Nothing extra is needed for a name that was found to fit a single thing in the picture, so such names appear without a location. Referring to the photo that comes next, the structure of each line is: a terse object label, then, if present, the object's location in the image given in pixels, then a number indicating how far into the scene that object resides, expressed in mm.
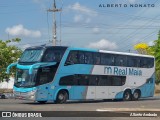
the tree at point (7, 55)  55188
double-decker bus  27328
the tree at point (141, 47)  90588
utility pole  48625
